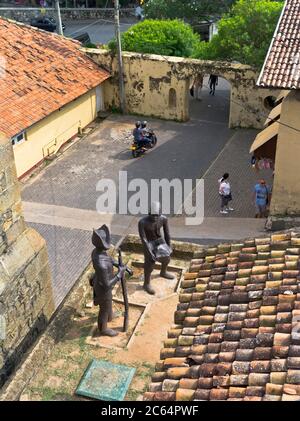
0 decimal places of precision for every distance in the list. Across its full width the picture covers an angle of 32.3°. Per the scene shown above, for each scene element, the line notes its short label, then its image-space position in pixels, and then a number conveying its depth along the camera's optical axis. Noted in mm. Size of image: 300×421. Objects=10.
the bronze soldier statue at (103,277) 7707
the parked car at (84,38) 33797
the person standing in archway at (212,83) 27625
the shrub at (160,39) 24094
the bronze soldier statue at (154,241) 8773
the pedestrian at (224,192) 16328
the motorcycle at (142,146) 21094
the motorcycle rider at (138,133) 21031
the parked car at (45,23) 39281
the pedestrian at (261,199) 15826
